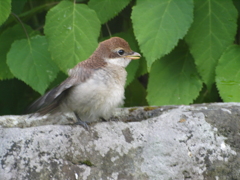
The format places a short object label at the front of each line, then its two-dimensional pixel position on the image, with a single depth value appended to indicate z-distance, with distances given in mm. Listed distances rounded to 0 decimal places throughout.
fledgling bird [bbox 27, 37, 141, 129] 6523
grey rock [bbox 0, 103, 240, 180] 5211
